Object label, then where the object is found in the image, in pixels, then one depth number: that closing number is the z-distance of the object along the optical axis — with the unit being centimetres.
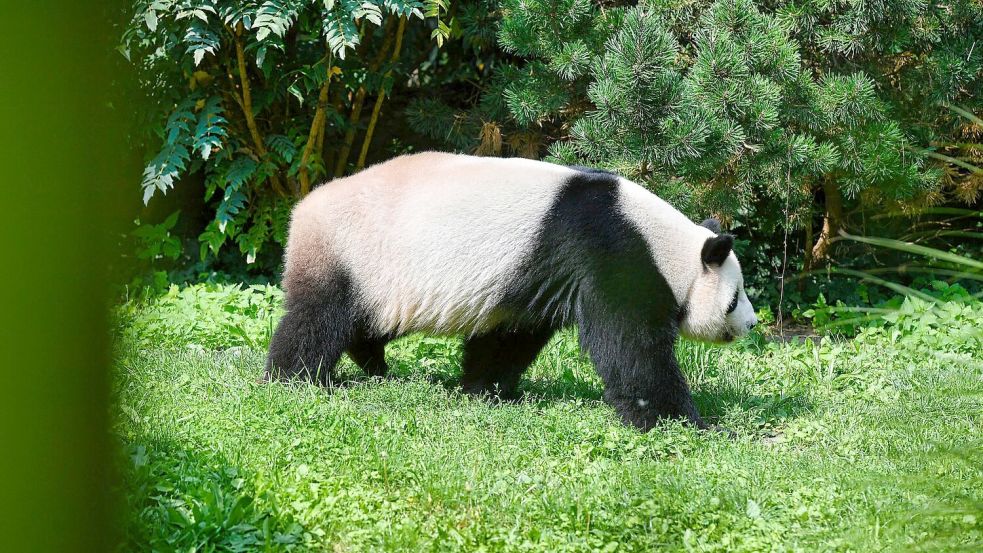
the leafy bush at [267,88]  1445
